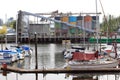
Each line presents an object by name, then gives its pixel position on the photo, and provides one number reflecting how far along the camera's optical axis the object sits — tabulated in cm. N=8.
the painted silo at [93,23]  15545
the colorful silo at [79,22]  14973
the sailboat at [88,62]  4175
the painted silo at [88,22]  15198
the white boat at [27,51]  6825
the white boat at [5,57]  5282
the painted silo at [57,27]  15227
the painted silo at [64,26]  15125
